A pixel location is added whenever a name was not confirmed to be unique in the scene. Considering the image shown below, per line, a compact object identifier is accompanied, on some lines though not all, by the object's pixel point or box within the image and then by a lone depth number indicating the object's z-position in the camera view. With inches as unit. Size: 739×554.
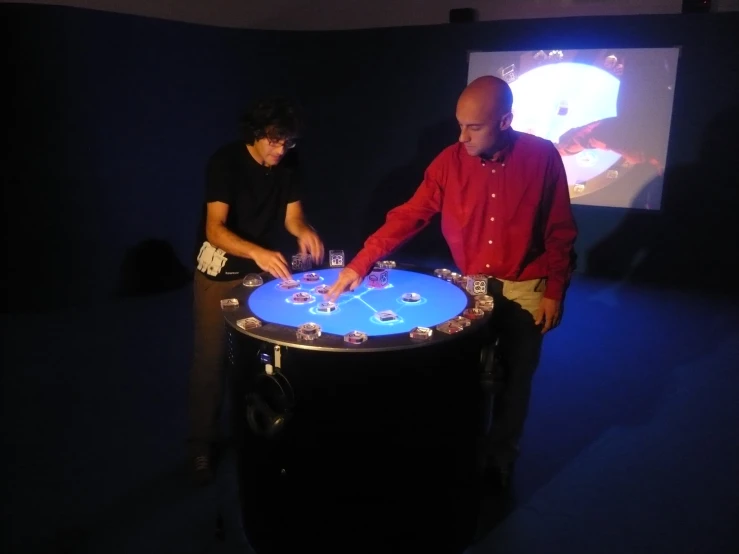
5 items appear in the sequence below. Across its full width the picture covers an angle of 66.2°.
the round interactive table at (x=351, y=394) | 59.1
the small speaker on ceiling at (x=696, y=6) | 189.8
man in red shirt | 79.3
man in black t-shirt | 84.3
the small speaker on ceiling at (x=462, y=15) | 219.1
